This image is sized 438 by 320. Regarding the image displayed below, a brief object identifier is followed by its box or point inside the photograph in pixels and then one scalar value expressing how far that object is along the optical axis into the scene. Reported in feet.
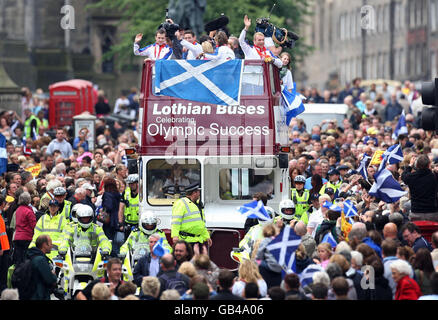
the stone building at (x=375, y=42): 257.14
